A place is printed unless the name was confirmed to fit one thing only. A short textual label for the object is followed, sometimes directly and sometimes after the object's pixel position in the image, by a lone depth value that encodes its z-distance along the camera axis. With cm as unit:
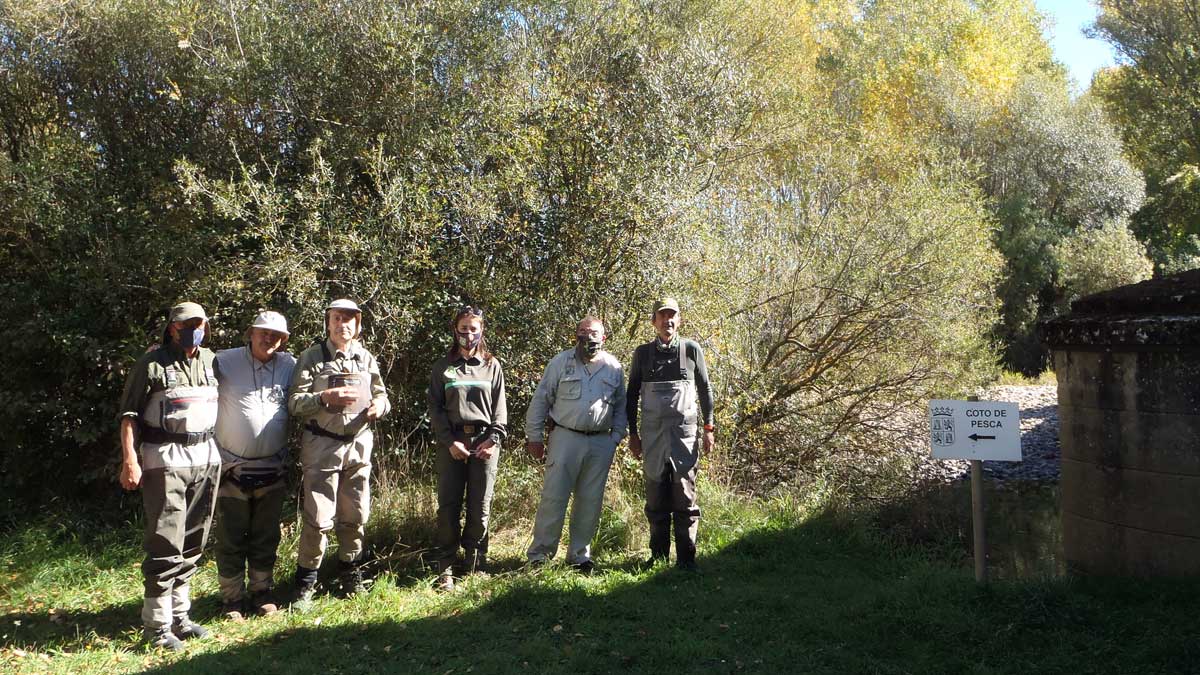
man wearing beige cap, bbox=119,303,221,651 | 485
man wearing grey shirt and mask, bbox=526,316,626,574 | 623
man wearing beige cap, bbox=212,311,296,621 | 532
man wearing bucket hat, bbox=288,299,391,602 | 543
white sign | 532
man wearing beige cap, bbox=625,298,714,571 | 622
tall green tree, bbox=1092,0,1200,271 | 2341
